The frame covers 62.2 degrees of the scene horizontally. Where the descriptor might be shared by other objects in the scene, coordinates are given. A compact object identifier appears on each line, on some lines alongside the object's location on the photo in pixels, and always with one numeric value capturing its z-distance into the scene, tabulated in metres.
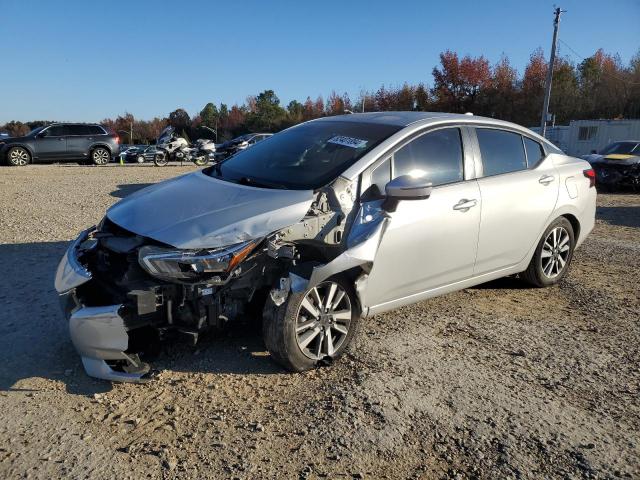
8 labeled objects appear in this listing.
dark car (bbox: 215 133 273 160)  27.13
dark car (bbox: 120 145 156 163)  34.16
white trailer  29.27
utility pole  29.09
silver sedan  3.16
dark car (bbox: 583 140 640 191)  15.42
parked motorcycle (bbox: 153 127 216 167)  24.17
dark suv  18.92
